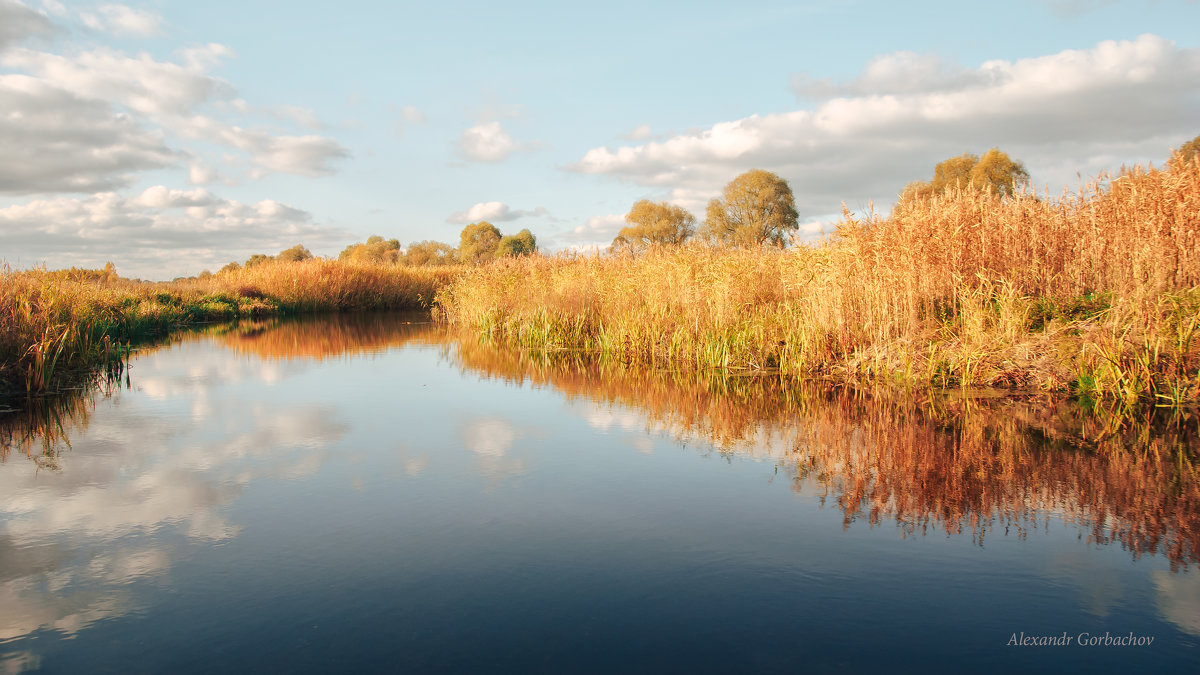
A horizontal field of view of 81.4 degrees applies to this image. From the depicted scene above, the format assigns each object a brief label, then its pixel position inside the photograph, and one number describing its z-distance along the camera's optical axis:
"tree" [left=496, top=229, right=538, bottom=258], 55.97
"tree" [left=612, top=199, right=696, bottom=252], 48.91
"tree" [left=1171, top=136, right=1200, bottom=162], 29.22
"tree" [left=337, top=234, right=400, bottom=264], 54.03
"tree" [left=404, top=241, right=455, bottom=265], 56.26
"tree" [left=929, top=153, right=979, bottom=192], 41.91
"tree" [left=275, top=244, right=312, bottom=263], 46.34
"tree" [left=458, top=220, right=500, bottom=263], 57.06
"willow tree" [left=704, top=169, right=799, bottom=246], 44.00
